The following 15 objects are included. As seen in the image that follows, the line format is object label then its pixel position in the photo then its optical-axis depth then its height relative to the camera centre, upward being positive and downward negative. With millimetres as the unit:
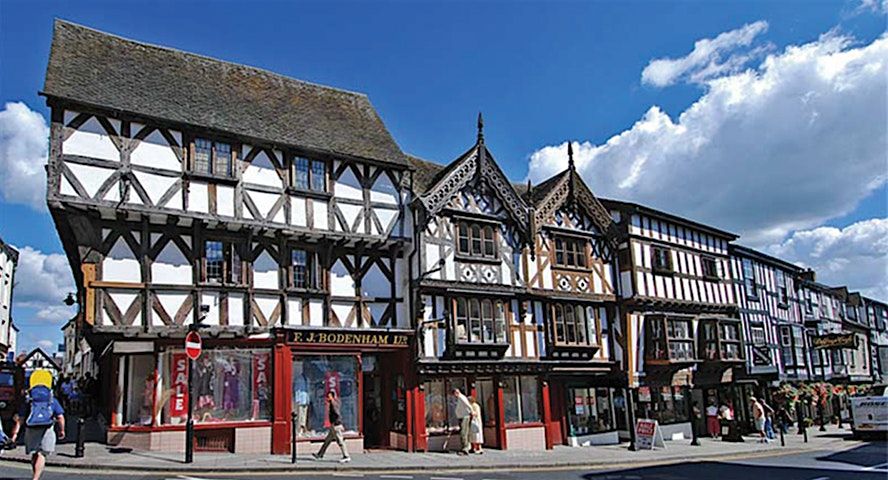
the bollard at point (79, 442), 15395 -1391
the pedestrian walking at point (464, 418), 20828 -1560
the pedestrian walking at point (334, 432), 17078 -1503
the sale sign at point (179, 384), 18047 -210
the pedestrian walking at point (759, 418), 26750 -2429
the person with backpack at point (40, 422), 10969 -638
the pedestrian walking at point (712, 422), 29266 -2764
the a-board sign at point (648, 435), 23359 -2548
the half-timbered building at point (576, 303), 24859 +2118
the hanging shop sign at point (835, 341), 37594 +592
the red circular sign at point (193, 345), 15789 +682
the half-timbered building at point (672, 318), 27109 +1604
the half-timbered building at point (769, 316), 33844 +1948
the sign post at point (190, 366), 15672 +211
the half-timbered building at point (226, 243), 17328 +3597
